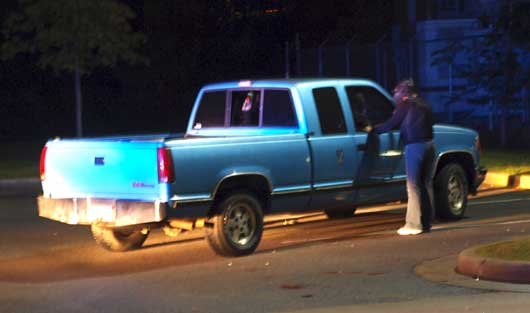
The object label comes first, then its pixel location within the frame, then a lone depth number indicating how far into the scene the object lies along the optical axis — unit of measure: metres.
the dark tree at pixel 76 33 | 26.09
